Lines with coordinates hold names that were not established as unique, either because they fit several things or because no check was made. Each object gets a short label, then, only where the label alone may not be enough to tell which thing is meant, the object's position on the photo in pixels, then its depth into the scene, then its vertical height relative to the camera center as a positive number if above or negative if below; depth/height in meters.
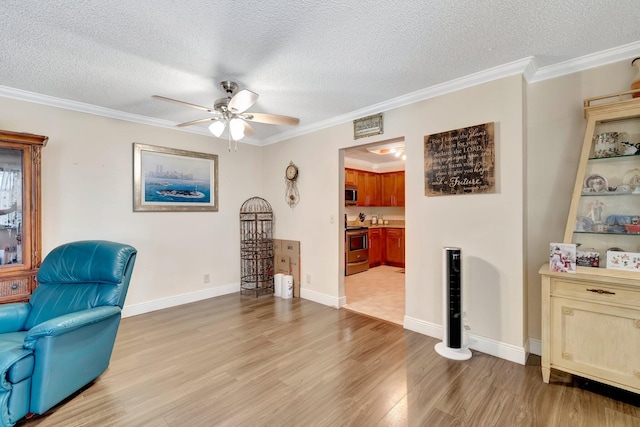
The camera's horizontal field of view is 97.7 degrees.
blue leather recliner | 1.74 -0.80
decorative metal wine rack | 4.68 -0.58
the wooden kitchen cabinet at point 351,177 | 6.38 +0.85
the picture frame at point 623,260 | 1.99 -0.35
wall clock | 4.43 +0.47
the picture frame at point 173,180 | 3.74 +0.51
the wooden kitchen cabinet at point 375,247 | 6.66 -0.81
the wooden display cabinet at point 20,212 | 2.56 +0.04
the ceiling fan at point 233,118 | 2.56 +0.93
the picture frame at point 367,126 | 3.42 +1.10
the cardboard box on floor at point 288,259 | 4.42 -0.73
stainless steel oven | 5.87 -0.79
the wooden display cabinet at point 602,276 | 1.87 -0.44
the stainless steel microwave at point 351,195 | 6.28 +0.43
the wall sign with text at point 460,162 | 2.59 +0.51
